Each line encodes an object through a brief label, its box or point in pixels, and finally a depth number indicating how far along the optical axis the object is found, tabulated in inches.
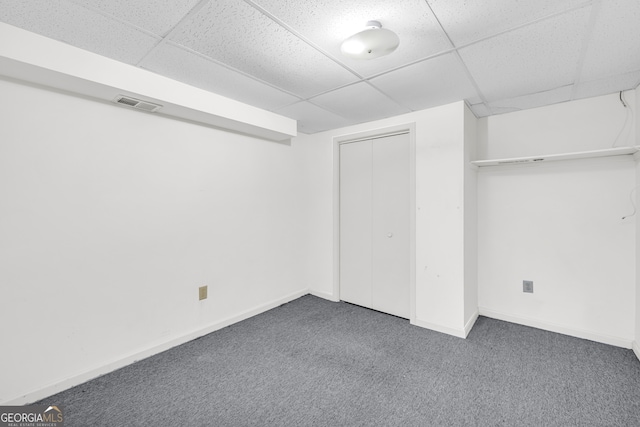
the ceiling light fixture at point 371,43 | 61.4
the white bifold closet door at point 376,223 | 126.5
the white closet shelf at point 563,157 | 91.5
